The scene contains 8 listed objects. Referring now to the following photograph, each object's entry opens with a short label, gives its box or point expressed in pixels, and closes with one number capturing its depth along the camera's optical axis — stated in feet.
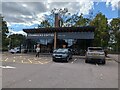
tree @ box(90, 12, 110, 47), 69.45
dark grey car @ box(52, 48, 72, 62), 30.55
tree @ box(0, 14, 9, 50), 94.41
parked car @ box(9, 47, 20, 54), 65.98
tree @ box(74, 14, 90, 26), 77.65
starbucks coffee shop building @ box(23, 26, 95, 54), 48.71
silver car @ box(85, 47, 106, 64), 29.08
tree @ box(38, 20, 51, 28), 87.47
